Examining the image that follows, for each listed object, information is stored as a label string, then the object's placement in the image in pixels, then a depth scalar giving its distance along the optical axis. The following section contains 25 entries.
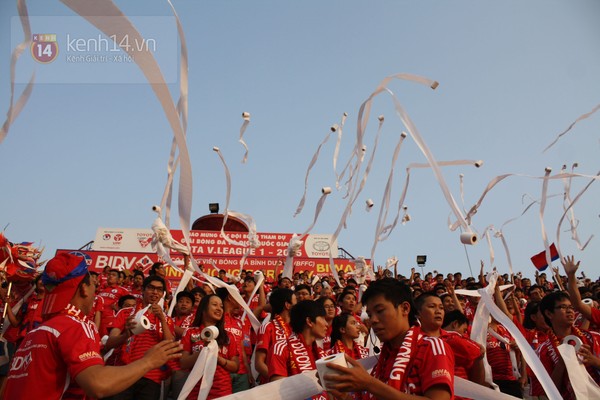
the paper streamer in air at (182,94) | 3.29
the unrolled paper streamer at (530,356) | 3.16
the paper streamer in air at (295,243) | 6.36
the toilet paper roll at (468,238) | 3.54
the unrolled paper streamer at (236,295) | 4.79
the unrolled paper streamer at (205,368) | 4.14
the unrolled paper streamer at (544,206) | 5.59
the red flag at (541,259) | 13.68
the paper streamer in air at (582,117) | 6.47
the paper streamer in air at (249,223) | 6.10
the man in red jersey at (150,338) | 5.07
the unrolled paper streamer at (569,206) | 5.93
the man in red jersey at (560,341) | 4.07
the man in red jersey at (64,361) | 2.50
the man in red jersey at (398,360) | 2.13
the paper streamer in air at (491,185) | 4.96
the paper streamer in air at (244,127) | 6.33
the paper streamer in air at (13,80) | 2.88
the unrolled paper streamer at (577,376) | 3.84
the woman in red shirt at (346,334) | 4.72
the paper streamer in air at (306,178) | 7.38
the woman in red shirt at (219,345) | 4.78
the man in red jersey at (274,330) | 4.54
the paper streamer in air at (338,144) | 7.70
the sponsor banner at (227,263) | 18.23
